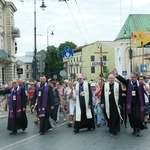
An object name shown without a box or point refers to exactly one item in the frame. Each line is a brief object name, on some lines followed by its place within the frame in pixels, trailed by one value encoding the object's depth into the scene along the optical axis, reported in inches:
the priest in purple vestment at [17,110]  381.5
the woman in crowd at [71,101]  430.3
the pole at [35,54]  817.6
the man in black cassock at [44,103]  378.9
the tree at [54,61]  2797.1
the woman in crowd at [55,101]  448.7
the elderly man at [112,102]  364.1
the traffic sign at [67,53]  722.7
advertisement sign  1172.2
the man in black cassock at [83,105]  381.7
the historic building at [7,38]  1541.4
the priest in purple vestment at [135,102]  353.0
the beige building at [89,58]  3044.9
